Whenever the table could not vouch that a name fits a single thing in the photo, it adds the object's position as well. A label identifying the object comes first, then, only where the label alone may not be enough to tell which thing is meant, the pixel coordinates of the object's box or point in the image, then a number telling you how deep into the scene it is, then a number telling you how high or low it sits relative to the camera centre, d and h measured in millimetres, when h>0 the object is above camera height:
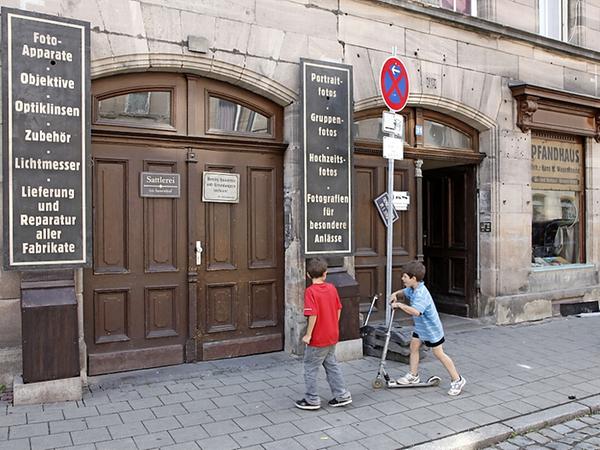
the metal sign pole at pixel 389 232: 5767 -100
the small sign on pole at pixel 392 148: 5914 +791
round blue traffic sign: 6012 +1498
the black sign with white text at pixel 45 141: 5207 +792
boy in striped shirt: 5488 -913
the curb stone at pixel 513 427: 4461 -1754
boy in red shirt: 4926 -1005
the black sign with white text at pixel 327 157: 6867 +816
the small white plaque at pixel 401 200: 8188 +328
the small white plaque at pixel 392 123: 5887 +1048
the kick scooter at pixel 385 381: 5691 -1600
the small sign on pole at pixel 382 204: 7902 +260
